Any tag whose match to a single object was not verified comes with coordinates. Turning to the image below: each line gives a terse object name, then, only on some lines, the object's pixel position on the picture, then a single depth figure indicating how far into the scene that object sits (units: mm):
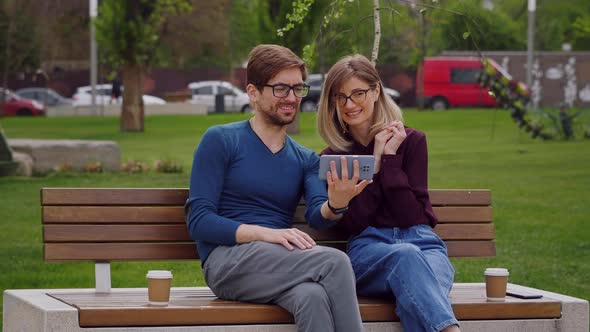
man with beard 4742
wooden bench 4824
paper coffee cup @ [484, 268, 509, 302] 5305
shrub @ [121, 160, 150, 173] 17953
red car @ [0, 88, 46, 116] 46125
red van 44969
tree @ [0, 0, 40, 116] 43156
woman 5121
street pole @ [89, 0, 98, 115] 38512
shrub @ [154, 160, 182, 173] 17922
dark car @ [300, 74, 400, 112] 43469
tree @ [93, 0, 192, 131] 28969
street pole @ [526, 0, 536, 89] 35594
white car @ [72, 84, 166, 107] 46531
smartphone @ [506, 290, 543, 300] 5414
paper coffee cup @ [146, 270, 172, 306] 4855
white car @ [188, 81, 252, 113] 44053
